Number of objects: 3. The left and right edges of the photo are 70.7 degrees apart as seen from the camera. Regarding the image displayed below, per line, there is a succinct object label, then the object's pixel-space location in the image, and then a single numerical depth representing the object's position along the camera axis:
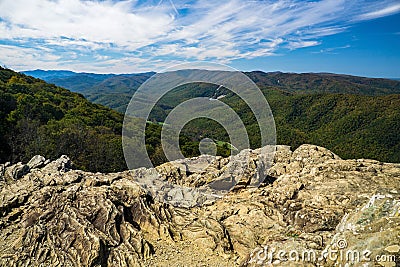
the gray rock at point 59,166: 16.86
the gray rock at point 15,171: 15.82
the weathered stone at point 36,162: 18.21
